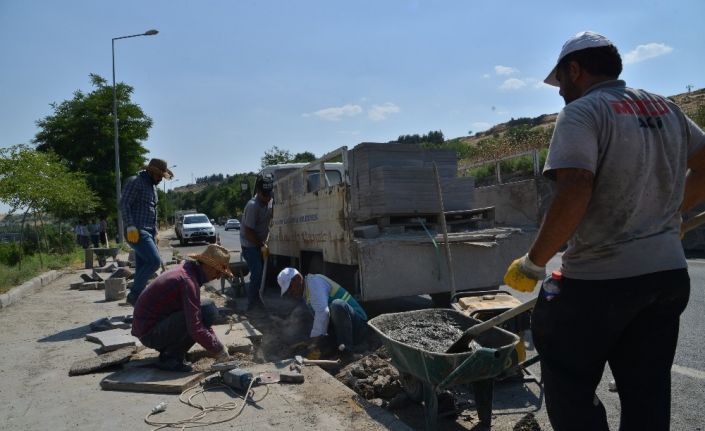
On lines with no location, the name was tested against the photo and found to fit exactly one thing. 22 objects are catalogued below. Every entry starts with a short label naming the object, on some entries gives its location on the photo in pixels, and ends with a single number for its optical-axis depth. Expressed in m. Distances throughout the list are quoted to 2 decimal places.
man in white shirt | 5.00
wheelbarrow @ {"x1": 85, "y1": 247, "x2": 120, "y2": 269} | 15.04
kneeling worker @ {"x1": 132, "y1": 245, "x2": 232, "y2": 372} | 4.27
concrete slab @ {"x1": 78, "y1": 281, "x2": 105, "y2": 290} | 10.11
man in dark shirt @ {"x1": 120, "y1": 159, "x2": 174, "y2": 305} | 6.31
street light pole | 23.23
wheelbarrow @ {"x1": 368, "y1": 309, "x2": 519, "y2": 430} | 2.91
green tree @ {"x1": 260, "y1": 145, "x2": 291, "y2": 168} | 39.59
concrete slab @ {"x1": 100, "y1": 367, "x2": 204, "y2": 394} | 3.98
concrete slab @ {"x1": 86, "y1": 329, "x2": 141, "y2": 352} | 4.94
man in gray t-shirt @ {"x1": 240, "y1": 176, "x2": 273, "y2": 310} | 7.51
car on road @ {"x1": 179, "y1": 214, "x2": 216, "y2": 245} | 27.25
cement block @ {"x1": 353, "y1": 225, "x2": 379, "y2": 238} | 5.49
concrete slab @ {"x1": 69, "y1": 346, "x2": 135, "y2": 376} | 4.46
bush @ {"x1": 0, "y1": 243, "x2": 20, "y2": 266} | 15.27
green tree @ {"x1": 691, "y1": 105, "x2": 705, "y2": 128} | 18.66
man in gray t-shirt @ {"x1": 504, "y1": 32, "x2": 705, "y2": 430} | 1.96
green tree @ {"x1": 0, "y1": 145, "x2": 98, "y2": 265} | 14.16
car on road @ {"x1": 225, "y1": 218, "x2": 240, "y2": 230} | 51.97
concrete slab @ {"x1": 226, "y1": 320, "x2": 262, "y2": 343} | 5.39
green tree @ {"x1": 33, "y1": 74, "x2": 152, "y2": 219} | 29.14
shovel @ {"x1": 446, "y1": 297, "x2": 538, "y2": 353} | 2.66
